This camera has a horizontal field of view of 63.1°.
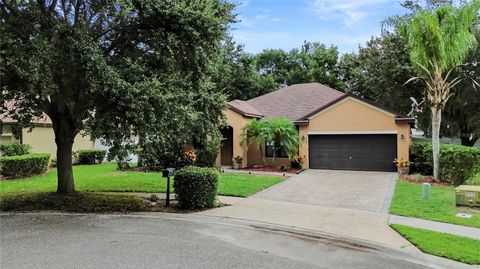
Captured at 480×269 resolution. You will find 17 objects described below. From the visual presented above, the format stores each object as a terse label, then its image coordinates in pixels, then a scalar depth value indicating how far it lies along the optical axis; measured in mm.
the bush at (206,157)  22250
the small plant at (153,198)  12281
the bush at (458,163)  15945
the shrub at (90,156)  26938
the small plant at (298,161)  22328
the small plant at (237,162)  23000
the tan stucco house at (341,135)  20812
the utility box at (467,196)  11531
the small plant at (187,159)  19406
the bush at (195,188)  11070
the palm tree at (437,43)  16062
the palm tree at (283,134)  21438
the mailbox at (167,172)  11176
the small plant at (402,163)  19703
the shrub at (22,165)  19141
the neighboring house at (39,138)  23672
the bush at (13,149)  21875
